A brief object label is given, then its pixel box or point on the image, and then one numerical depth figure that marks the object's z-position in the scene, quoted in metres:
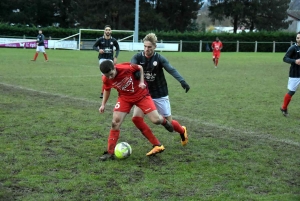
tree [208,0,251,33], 63.91
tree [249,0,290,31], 66.69
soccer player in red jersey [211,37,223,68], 25.23
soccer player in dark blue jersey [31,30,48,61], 24.23
